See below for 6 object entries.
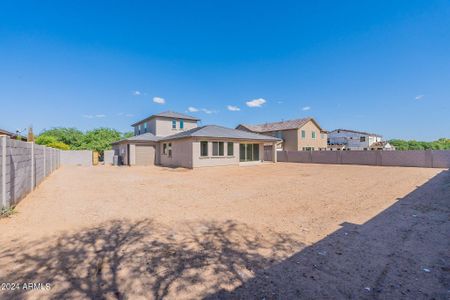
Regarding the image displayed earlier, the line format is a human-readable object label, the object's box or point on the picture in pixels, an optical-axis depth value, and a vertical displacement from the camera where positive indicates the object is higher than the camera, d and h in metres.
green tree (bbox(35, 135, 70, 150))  29.47 +1.83
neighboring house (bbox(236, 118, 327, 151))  32.84 +2.90
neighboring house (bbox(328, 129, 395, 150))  41.81 +1.98
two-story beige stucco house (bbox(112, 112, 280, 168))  17.36 +0.67
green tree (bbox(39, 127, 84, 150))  38.22 +3.59
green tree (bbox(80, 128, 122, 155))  36.12 +2.76
